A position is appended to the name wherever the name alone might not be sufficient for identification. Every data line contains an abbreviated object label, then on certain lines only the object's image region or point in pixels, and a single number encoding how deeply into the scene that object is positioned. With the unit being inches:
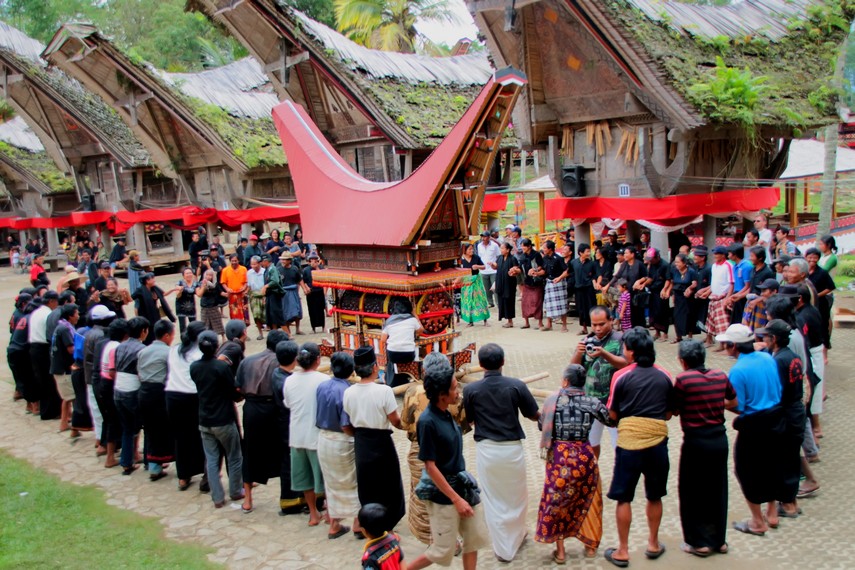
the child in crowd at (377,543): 153.6
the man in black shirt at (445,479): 182.9
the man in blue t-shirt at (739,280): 388.7
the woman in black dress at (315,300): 516.7
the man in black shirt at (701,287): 416.6
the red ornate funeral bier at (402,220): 330.6
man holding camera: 232.7
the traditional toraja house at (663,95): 459.5
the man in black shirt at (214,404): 247.0
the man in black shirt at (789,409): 214.4
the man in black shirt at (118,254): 823.9
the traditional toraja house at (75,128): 844.6
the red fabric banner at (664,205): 496.1
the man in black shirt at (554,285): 494.0
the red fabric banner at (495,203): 728.3
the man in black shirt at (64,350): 334.6
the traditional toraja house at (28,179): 1024.9
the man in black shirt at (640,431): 194.9
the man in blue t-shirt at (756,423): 208.1
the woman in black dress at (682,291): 428.5
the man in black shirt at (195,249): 717.9
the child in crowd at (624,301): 446.9
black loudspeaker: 541.6
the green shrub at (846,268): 601.3
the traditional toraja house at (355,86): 597.6
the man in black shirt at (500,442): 195.0
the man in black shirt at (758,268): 362.5
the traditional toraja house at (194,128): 698.8
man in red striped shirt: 194.9
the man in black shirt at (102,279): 472.7
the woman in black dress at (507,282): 515.5
